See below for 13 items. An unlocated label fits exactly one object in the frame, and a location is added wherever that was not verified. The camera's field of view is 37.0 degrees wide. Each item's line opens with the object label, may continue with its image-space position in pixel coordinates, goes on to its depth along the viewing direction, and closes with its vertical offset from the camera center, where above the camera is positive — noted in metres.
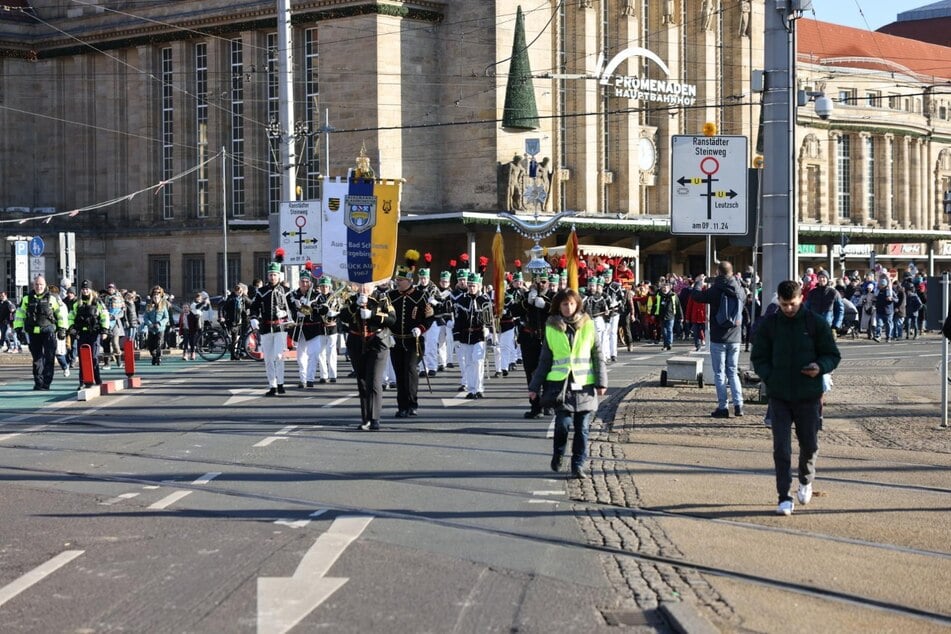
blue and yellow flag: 25.00 +0.88
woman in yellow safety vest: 11.98 -0.77
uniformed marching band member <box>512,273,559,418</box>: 18.69 -0.62
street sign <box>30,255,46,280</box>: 35.53 +0.53
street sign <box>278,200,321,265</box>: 28.80 +1.01
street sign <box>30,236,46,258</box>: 34.94 +0.97
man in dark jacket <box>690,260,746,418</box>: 16.80 -0.67
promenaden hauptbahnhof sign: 59.81 +8.39
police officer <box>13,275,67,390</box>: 23.03 -0.60
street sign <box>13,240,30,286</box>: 34.03 +0.58
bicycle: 32.34 -1.40
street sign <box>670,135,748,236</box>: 17.52 +1.16
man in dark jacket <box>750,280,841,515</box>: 10.41 -0.69
